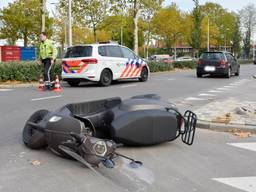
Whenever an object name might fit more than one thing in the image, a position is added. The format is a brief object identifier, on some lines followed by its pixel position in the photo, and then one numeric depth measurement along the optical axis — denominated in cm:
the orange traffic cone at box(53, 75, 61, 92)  1378
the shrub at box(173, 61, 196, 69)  3377
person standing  1394
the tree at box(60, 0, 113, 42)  2766
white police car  1497
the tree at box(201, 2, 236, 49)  7399
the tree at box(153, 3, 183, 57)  5166
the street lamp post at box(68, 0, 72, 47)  2092
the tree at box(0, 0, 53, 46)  3916
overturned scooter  460
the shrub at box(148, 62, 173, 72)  2725
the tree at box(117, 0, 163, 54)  2703
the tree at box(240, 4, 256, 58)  7481
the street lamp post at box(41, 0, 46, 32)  2033
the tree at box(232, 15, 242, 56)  7125
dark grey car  2178
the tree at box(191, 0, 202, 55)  4041
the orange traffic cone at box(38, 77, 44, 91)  1404
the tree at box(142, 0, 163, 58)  4470
